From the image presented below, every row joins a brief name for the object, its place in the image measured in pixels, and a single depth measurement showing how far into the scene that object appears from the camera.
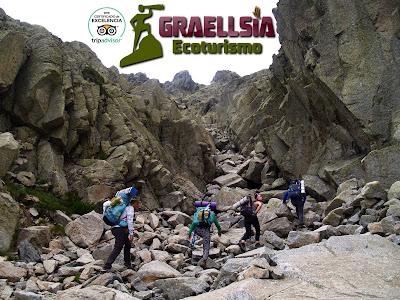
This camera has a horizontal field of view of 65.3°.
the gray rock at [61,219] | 17.75
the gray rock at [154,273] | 11.55
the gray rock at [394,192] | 15.55
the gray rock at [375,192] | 16.59
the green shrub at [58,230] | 16.58
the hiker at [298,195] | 19.84
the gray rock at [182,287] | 9.97
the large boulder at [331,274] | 7.73
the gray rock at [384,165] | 19.02
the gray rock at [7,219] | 13.74
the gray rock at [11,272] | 10.90
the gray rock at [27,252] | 13.18
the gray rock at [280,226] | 18.48
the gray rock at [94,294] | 8.40
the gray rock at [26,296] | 8.45
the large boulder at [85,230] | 16.39
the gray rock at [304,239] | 13.93
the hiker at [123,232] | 12.21
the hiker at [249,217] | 15.59
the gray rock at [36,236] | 14.63
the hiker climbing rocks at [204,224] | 13.74
